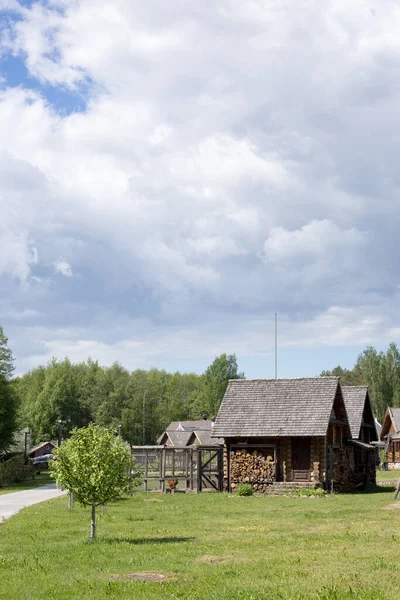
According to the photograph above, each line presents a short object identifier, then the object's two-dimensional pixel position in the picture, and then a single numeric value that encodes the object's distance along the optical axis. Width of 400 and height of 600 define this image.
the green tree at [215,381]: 126.38
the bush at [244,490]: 39.53
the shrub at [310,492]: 38.97
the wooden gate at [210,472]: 42.41
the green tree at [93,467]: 20.95
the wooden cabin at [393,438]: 82.00
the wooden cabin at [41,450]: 97.50
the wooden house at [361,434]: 47.12
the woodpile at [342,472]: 43.22
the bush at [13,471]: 56.38
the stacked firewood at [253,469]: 41.94
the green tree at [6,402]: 64.19
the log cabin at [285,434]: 41.47
